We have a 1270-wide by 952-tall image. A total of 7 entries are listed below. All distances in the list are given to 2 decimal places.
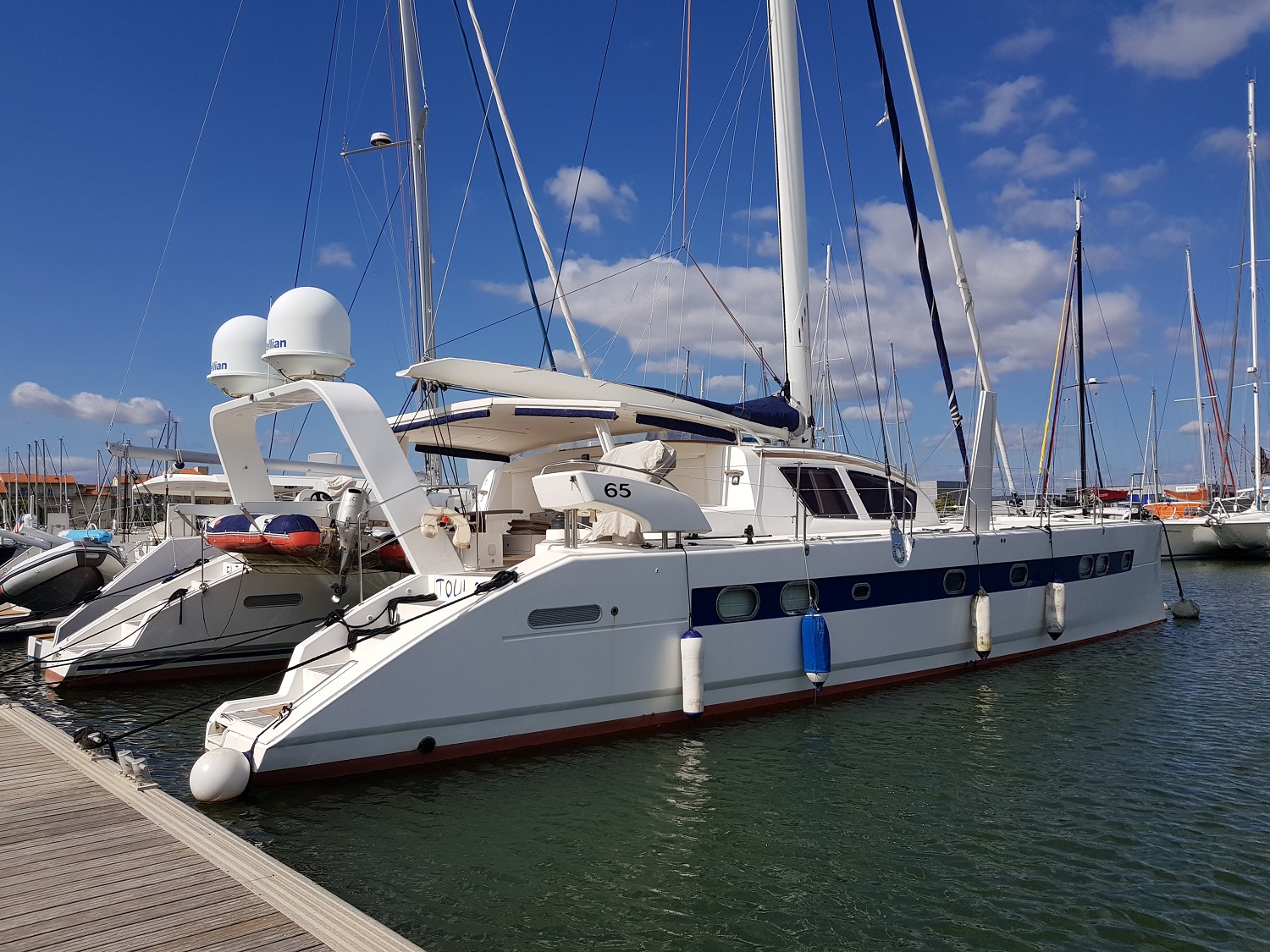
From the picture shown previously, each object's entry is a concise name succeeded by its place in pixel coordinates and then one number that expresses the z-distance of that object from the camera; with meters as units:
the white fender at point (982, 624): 10.73
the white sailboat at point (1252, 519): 30.73
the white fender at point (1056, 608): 11.97
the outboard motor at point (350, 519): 9.30
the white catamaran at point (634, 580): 6.85
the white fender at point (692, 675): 7.86
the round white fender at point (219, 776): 6.16
